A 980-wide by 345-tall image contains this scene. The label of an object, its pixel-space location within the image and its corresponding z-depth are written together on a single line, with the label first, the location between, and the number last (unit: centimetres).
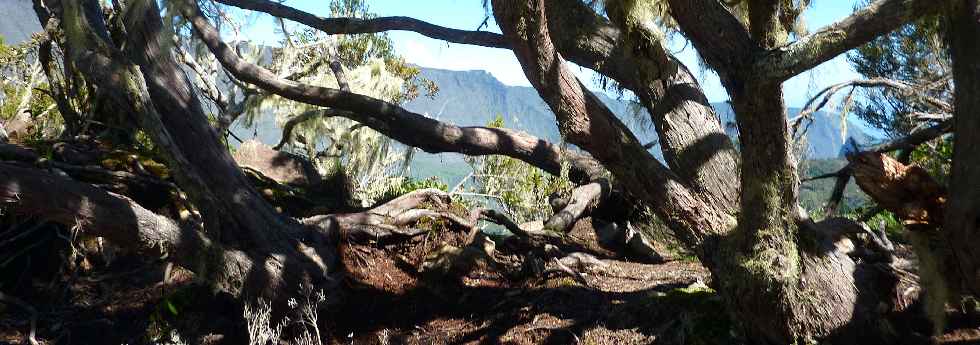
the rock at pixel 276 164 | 776
